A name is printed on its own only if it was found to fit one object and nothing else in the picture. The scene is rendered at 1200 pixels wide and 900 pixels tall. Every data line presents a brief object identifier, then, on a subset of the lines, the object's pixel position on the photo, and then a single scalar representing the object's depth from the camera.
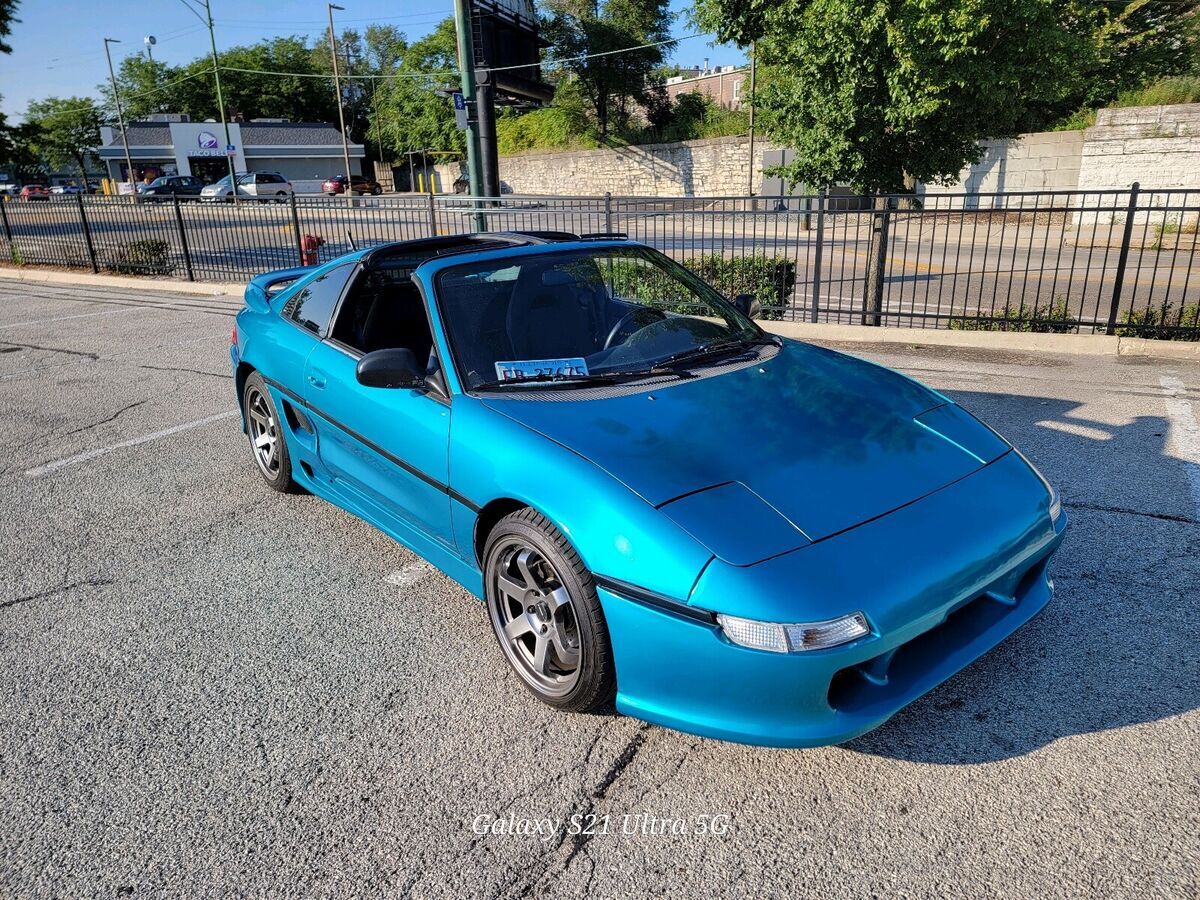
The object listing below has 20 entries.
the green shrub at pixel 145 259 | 16.02
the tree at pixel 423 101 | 60.38
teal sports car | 2.32
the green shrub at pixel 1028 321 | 8.63
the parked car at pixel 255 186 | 41.75
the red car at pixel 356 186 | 44.22
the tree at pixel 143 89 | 84.38
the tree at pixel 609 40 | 43.25
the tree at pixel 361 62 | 85.94
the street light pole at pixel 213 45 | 35.59
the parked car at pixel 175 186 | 43.19
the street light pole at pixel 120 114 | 55.88
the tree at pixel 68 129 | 82.69
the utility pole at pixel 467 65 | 12.59
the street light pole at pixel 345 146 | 44.47
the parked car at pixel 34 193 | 54.53
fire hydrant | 12.05
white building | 66.62
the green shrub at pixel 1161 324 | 8.12
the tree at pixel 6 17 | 31.99
